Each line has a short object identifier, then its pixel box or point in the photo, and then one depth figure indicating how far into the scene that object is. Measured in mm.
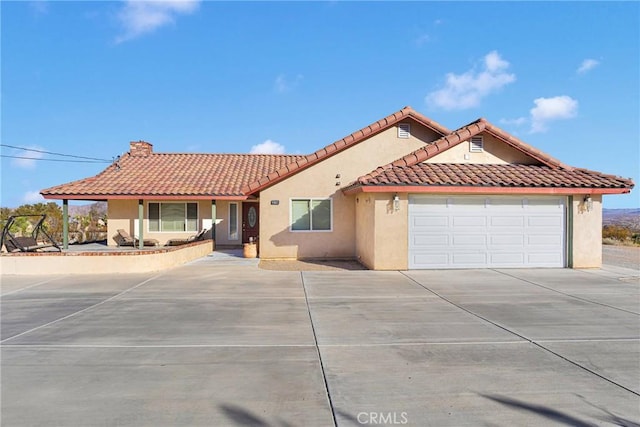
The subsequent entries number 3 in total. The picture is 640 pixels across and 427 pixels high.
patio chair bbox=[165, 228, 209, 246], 19953
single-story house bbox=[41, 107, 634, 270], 13391
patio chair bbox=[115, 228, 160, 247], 19828
